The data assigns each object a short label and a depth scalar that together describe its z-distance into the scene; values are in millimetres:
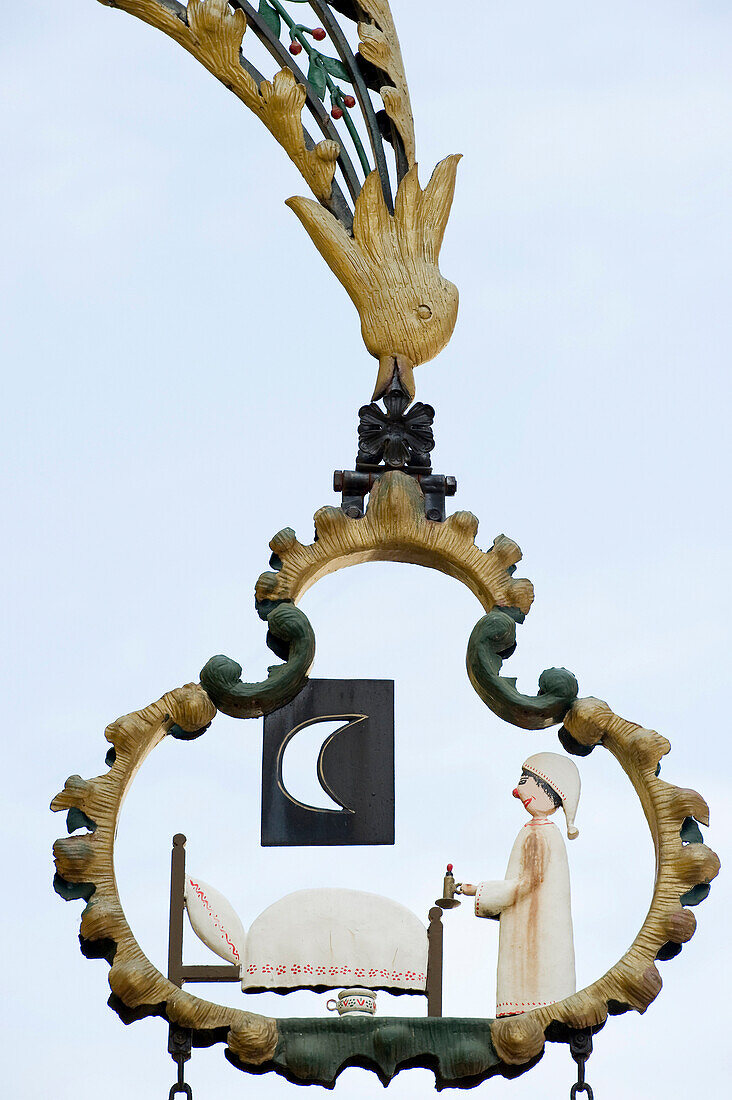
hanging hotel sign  7816
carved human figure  8047
